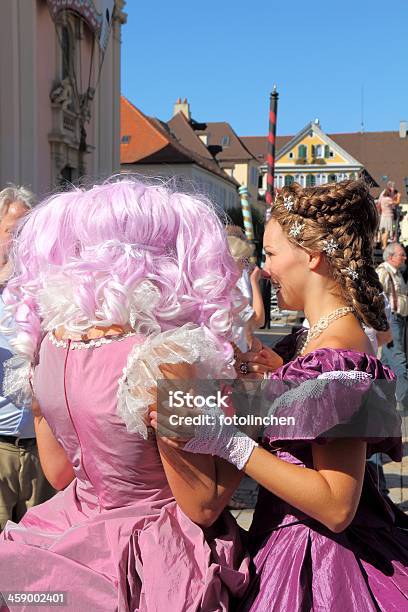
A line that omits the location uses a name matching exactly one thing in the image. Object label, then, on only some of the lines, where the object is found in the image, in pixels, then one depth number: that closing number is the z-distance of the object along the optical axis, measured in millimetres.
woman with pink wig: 1421
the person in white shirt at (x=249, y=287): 2894
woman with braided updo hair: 1401
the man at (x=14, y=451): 2730
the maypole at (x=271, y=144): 11719
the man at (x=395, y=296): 7532
